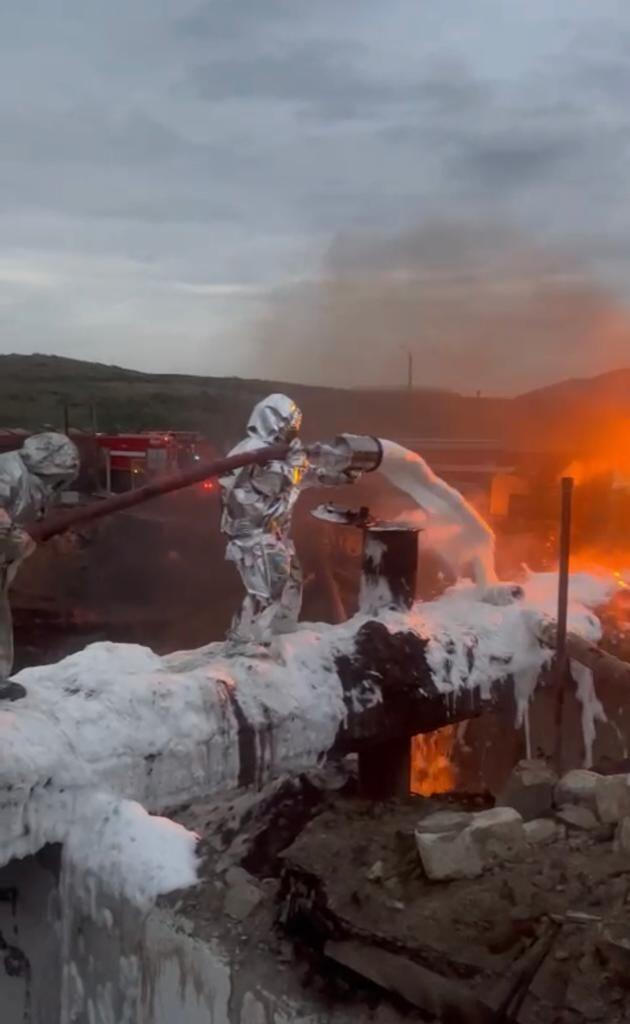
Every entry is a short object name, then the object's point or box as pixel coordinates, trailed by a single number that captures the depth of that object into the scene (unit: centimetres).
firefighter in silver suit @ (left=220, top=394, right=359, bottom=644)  600
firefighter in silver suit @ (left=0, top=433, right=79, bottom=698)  467
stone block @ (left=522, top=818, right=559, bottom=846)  417
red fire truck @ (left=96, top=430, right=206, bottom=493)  2362
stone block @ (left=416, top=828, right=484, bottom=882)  391
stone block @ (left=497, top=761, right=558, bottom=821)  449
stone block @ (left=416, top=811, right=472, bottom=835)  414
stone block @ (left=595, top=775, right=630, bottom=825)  428
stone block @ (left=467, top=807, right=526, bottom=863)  401
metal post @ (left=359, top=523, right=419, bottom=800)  707
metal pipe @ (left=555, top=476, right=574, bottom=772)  652
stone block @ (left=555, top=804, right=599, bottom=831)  427
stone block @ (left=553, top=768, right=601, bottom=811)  445
